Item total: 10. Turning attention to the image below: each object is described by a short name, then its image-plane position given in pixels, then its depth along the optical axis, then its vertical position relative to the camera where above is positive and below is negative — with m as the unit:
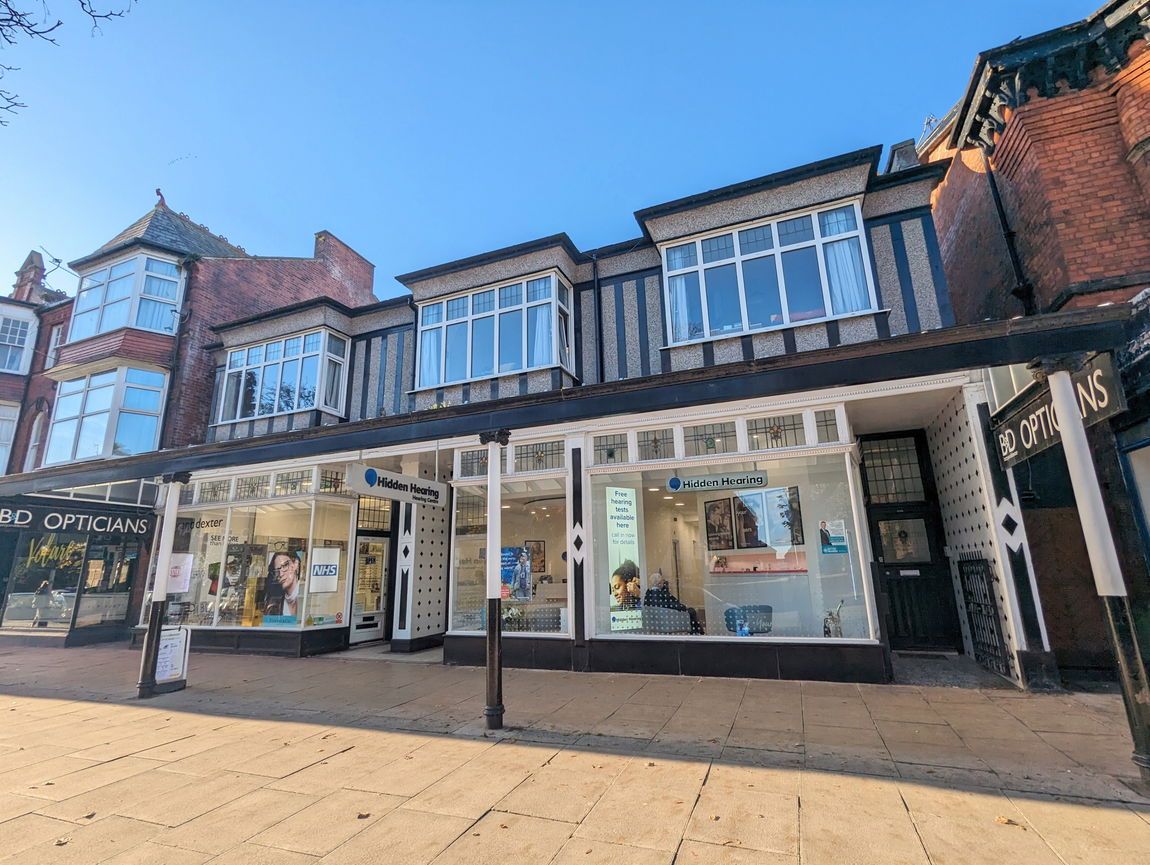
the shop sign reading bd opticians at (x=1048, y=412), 4.21 +1.23
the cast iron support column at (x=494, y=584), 5.86 -0.12
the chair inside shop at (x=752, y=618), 8.05 -0.73
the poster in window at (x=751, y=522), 8.39 +0.66
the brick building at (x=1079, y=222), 6.59 +4.44
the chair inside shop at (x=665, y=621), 8.45 -0.78
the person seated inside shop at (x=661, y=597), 8.60 -0.43
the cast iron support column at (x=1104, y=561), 4.01 -0.02
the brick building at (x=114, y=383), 14.29 +5.81
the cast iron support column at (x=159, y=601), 7.83 -0.27
